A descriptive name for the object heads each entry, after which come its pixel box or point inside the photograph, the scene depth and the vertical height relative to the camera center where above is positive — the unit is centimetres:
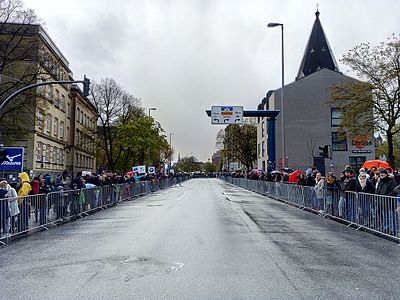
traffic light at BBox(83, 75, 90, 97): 1908 +384
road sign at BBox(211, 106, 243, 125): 3856 +515
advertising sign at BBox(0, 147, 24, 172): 1694 +56
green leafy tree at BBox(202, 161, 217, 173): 18088 +247
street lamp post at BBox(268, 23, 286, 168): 3090 +803
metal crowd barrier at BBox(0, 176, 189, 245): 1120 -110
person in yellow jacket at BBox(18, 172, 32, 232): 1200 -84
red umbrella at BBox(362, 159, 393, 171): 1866 +38
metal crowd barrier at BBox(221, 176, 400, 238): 1122 -108
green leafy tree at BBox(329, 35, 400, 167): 2761 +514
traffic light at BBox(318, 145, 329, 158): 2081 +100
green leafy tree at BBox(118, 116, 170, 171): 4834 +436
